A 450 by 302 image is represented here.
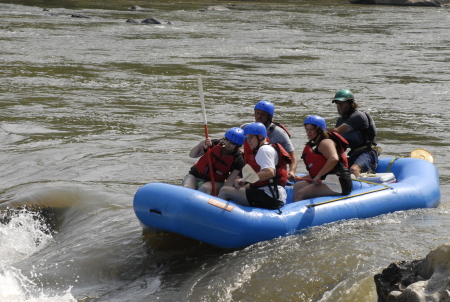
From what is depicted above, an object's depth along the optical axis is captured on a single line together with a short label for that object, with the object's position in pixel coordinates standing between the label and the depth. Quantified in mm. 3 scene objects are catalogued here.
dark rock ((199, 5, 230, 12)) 69187
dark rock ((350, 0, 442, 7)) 77625
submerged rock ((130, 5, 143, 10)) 68131
